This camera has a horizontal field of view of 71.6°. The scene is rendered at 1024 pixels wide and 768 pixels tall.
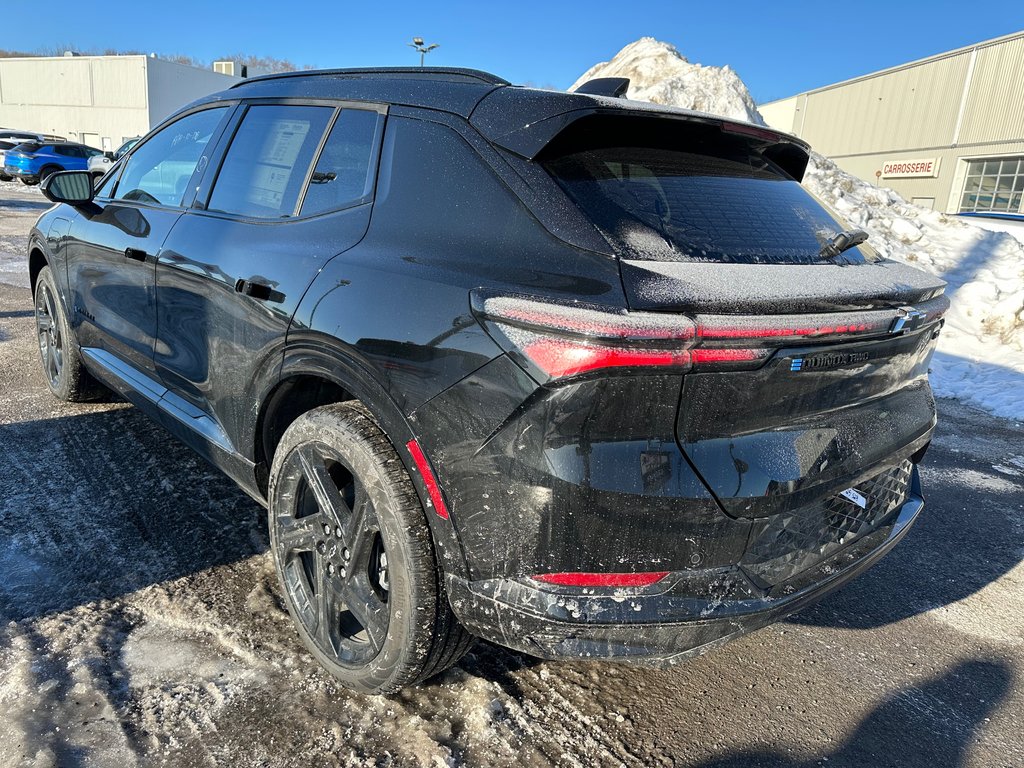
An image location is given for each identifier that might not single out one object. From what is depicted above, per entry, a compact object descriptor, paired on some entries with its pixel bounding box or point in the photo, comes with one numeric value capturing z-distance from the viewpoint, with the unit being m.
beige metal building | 32.38
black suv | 1.64
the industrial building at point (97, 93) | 46.03
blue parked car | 24.16
